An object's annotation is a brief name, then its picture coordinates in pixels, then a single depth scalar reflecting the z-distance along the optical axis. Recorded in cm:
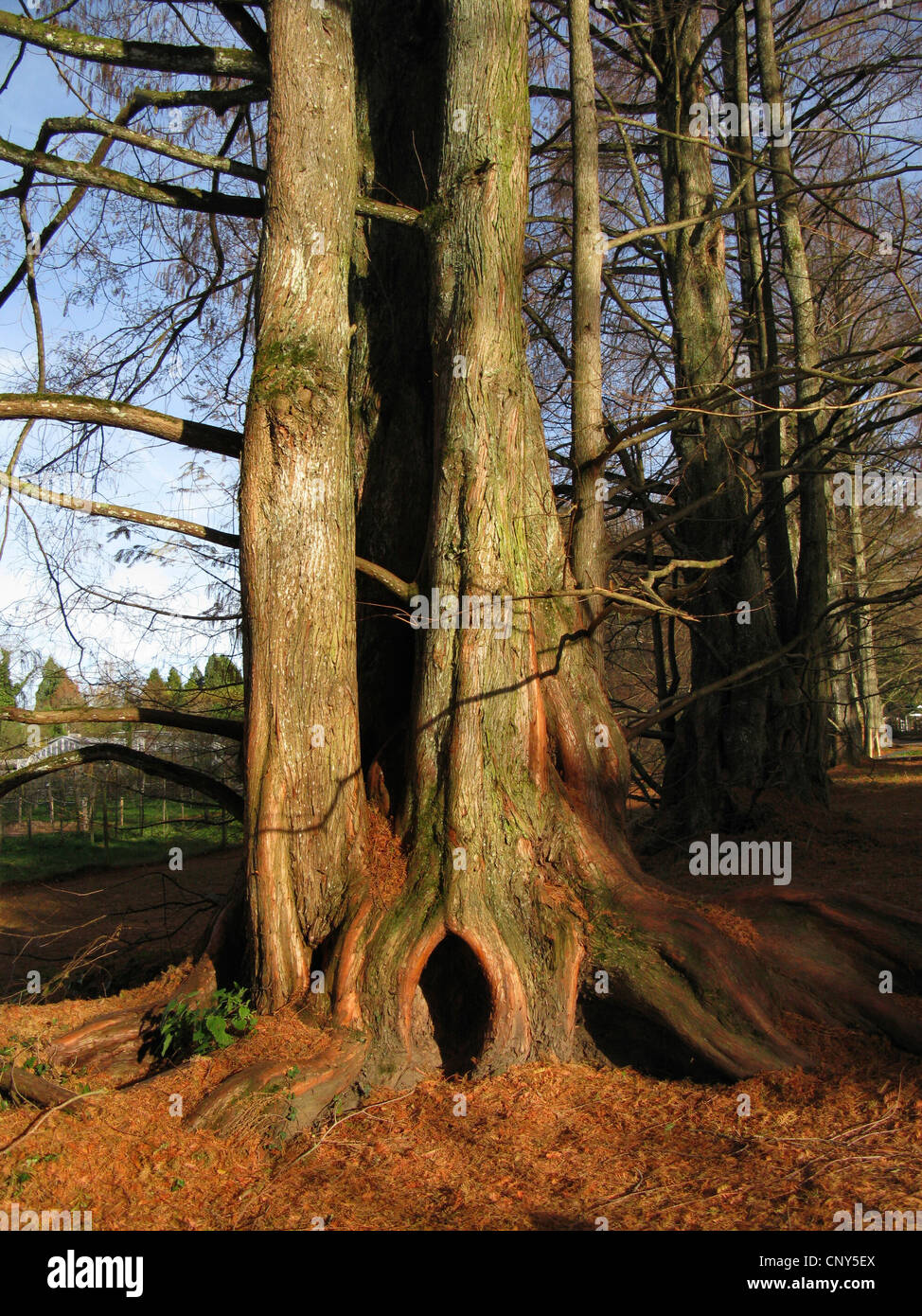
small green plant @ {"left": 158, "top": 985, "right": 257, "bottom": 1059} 485
